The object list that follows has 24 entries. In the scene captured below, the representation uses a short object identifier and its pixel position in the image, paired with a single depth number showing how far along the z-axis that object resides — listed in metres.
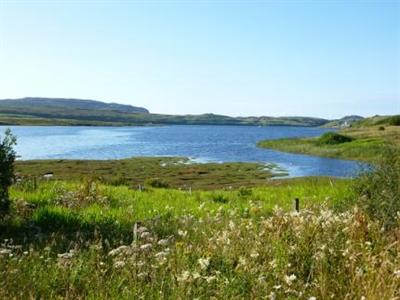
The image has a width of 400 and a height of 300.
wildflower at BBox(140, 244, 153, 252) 6.85
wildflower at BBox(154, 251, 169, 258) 6.64
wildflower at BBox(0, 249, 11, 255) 6.76
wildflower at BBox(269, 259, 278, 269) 6.58
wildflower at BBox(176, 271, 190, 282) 5.93
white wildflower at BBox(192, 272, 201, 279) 5.90
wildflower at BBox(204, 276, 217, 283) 5.74
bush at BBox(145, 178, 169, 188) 35.00
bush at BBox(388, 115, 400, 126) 136.57
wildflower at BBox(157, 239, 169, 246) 7.31
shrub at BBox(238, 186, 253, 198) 21.72
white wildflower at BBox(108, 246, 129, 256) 6.81
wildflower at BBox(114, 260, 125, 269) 6.43
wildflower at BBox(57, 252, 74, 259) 6.74
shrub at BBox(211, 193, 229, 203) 19.97
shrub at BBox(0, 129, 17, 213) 12.41
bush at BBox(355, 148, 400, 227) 10.60
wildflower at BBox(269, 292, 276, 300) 5.48
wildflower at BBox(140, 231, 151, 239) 7.76
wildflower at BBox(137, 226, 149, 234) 8.31
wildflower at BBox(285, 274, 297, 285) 5.74
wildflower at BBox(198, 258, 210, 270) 6.07
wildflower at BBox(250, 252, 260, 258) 6.64
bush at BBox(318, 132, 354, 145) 103.12
